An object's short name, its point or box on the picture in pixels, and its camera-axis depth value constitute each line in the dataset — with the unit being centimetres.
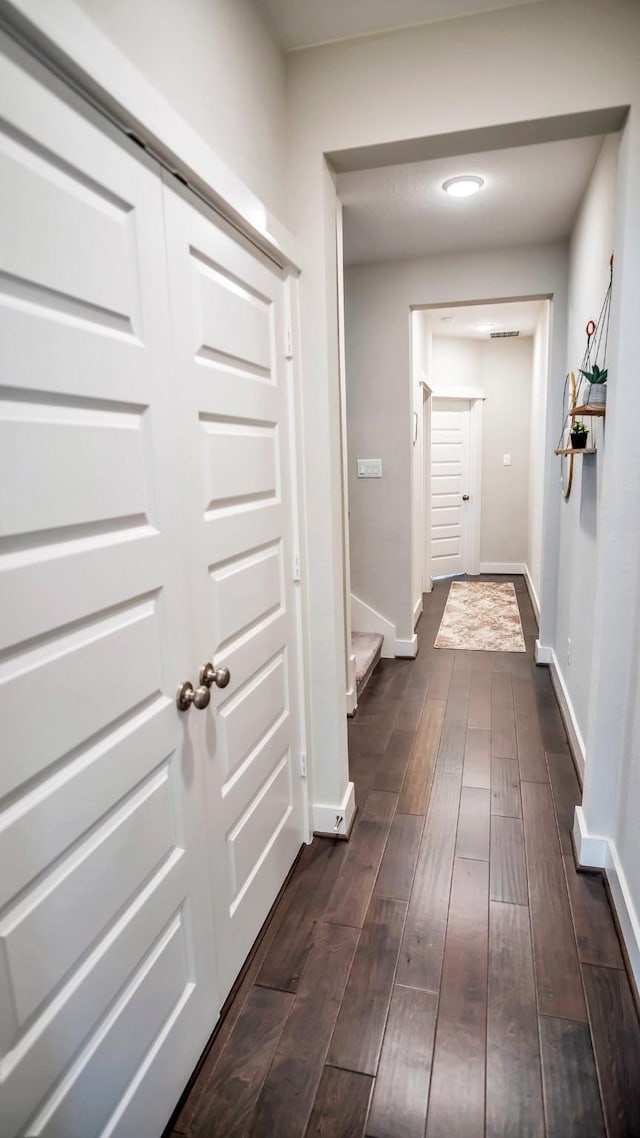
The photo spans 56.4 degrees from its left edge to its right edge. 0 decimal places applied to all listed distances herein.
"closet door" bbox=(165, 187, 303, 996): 129
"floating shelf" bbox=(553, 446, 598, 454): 232
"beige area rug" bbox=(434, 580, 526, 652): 452
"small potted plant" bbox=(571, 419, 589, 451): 251
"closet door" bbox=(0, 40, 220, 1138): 80
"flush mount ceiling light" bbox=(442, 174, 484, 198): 260
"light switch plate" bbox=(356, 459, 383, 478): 400
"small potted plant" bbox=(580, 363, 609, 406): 198
